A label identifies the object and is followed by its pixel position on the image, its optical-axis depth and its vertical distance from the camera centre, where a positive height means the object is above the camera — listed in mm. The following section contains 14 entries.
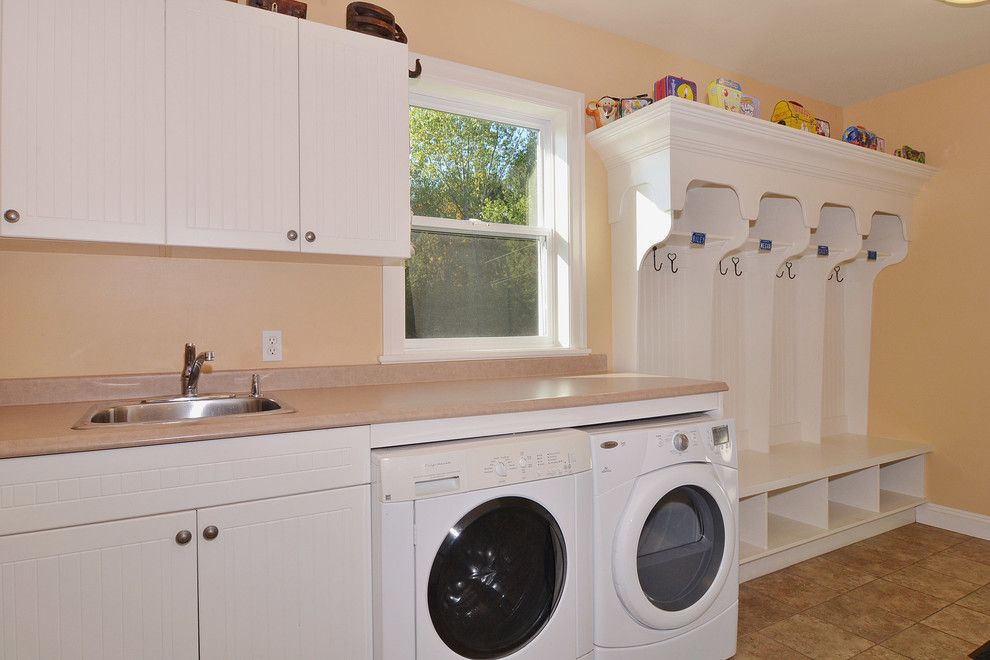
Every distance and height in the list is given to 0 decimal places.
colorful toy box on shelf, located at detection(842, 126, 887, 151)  3268 +1024
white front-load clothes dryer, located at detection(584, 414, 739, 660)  1850 -693
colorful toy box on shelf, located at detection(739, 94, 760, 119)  2744 +1004
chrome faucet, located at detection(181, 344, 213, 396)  1839 -125
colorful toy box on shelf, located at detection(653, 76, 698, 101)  2568 +1014
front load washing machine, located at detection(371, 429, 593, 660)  1529 -597
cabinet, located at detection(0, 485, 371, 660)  1262 -580
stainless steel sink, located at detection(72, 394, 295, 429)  1737 -237
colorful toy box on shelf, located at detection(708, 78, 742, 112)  2652 +1014
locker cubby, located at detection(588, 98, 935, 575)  2666 +203
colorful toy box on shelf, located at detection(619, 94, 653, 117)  2699 +996
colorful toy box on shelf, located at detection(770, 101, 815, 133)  2965 +1029
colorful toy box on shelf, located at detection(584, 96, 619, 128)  2754 +984
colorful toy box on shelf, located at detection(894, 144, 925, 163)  3393 +961
